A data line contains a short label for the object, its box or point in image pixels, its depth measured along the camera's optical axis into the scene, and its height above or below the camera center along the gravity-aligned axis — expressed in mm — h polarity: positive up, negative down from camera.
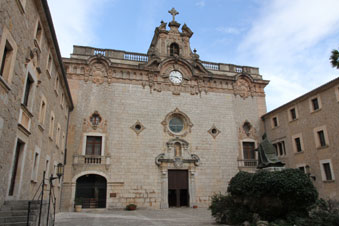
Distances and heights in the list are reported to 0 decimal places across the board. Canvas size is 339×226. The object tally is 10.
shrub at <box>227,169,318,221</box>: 10500 +15
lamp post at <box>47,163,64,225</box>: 11966 +1185
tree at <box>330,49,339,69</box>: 8759 +4113
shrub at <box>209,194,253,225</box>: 11430 -662
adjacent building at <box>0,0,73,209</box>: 7844 +3628
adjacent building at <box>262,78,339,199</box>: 18188 +4166
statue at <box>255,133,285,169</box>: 12109 +1653
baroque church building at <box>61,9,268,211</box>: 20531 +5586
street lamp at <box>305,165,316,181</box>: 19919 +1768
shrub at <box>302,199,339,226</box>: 8930 -657
